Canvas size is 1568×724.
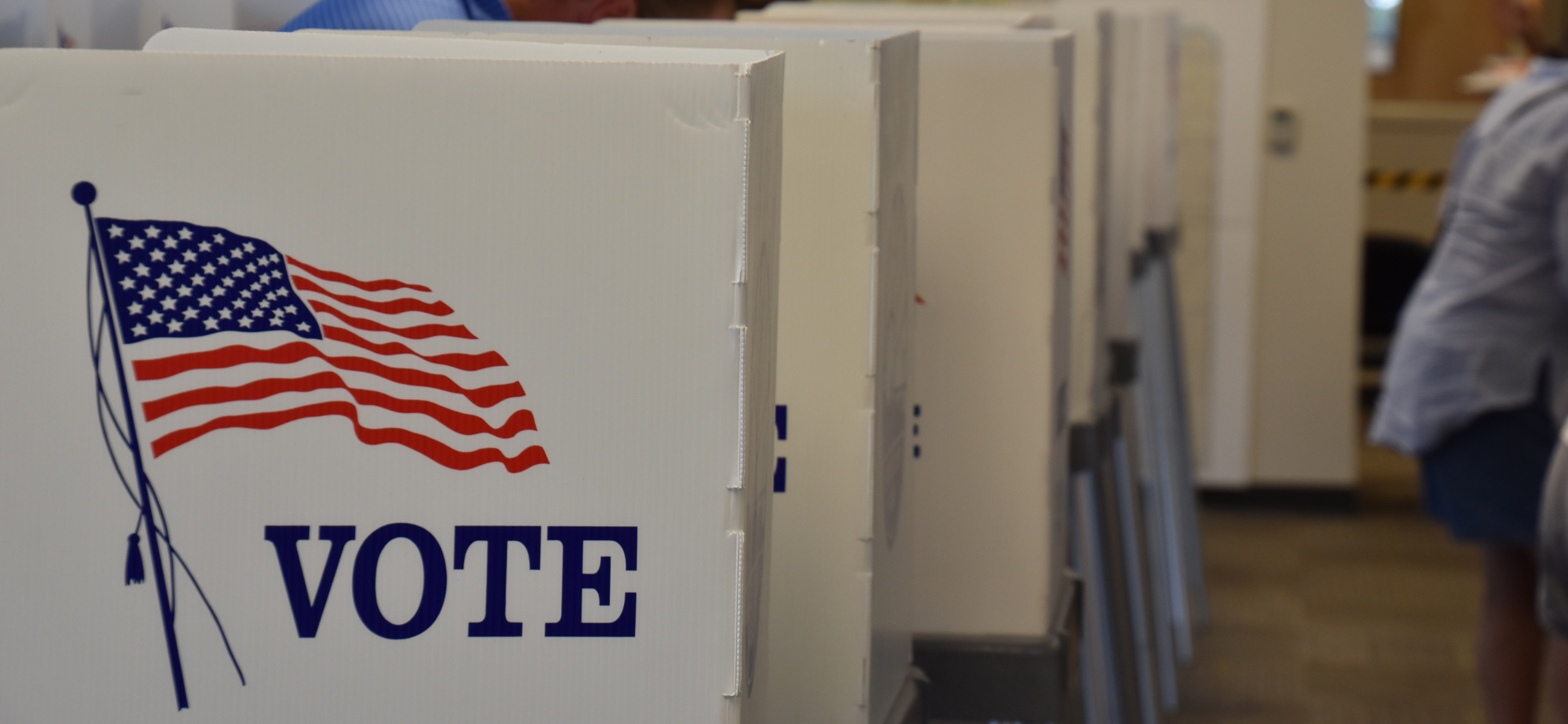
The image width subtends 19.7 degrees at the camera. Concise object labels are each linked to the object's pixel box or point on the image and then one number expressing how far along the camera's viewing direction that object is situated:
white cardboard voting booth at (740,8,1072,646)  3.45
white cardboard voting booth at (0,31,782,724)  2.65
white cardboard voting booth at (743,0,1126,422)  4.98
